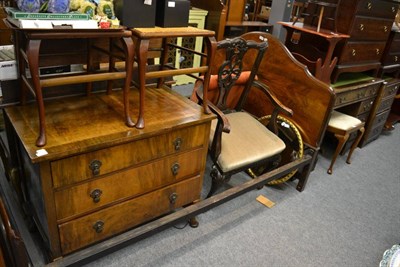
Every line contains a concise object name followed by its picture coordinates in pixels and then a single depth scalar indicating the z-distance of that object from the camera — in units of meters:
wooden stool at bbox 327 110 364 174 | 2.46
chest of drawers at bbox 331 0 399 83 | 2.26
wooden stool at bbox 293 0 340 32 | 2.30
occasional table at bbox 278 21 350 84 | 2.23
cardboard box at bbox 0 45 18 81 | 1.29
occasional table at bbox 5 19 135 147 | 1.01
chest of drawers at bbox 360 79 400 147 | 2.97
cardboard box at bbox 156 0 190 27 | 1.35
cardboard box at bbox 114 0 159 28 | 1.27
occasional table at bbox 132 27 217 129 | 1.22
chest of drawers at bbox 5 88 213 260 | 1.18
